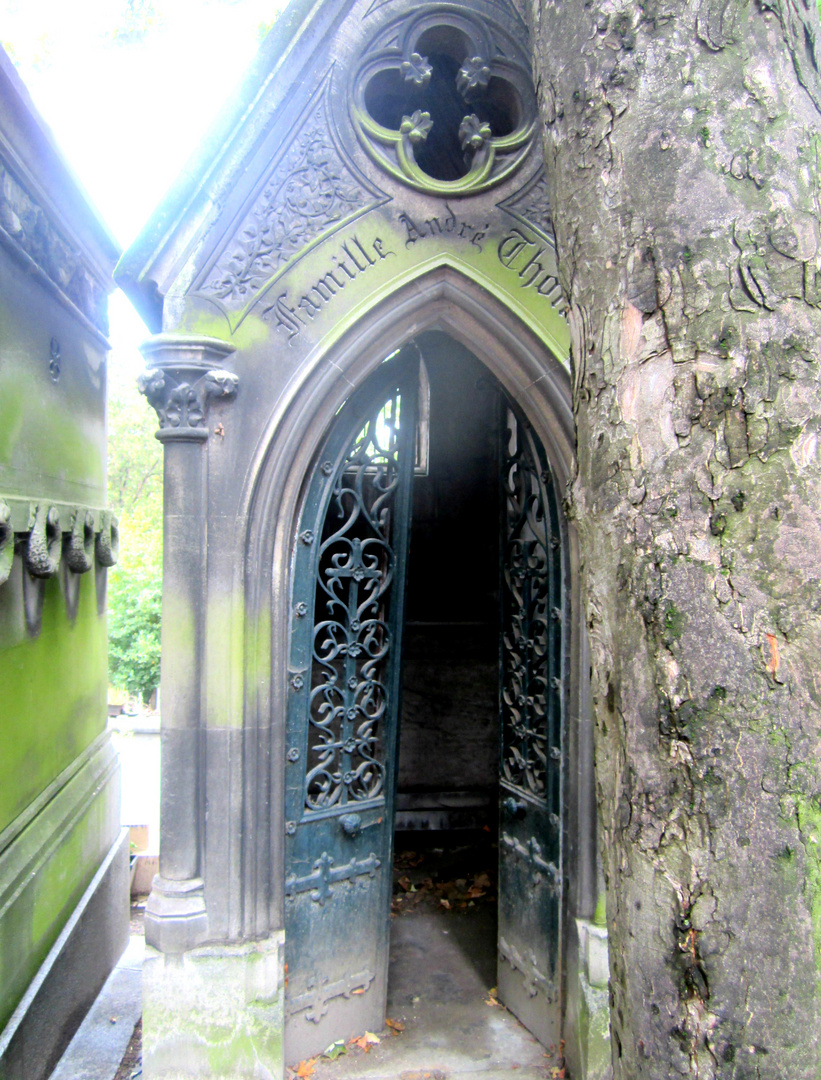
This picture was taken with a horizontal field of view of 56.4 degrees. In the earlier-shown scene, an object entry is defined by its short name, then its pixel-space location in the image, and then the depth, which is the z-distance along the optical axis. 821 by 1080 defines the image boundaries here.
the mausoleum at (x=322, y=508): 3.20
